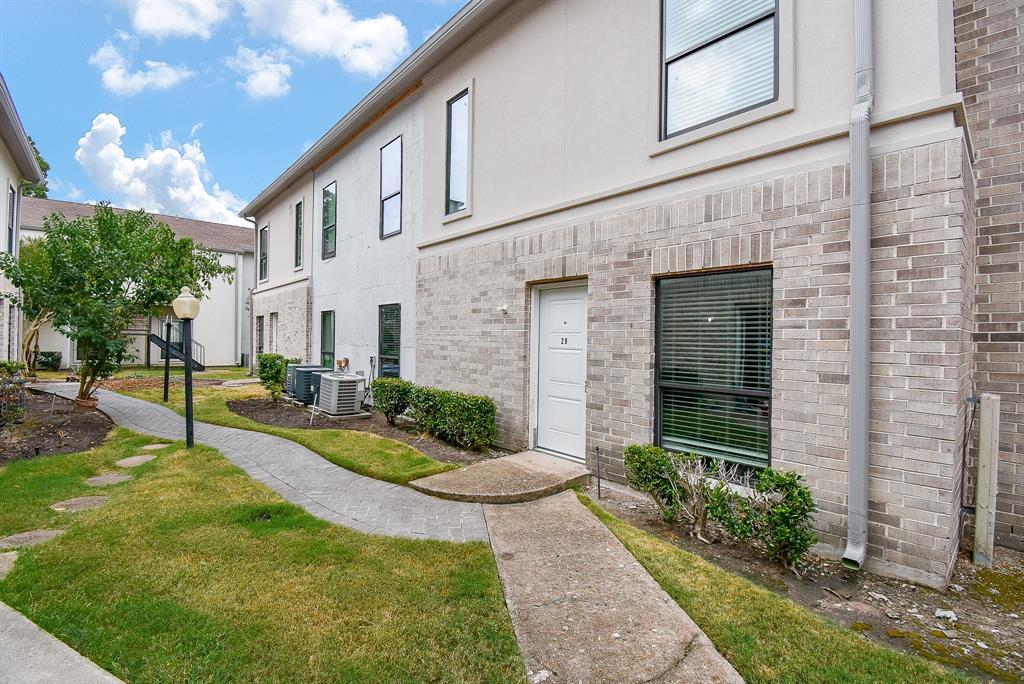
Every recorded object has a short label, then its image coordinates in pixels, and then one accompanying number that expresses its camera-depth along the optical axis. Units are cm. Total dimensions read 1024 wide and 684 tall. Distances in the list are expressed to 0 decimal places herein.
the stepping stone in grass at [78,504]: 458
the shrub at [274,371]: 1238
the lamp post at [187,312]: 728
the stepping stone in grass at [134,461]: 627
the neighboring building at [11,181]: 1050
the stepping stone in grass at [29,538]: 375
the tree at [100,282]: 886
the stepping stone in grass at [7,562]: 327
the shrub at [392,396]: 841
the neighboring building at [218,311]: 2347
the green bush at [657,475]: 428
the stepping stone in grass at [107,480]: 543
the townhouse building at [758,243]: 344
